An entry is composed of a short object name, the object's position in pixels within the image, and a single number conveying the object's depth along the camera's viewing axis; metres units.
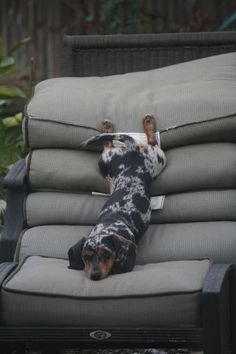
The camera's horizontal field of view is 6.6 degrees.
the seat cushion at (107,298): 6.86
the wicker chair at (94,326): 6.75
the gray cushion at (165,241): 7.80
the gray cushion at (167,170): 8.28
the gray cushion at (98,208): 8.20
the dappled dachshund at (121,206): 7.31
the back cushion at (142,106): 8.43
